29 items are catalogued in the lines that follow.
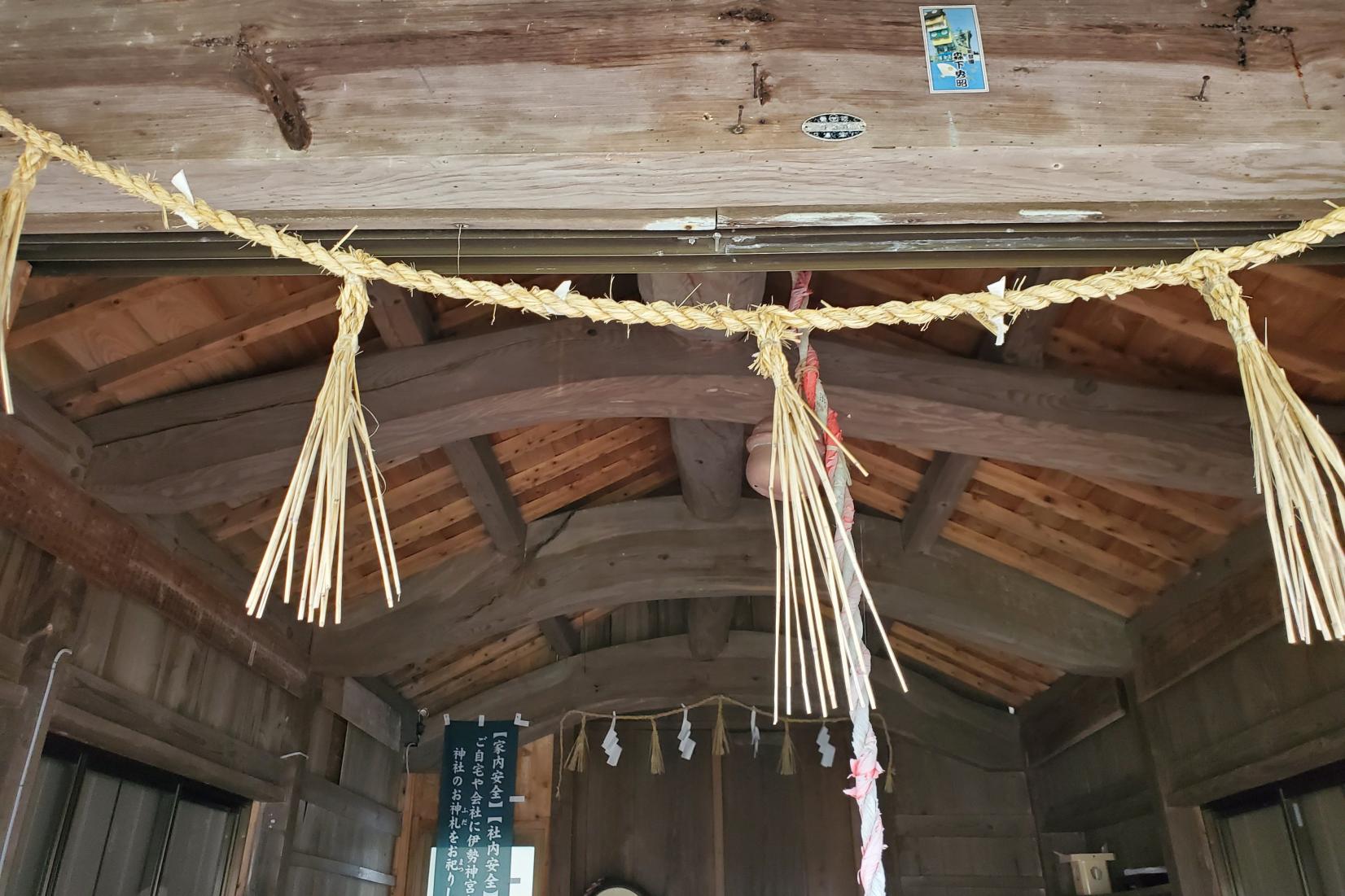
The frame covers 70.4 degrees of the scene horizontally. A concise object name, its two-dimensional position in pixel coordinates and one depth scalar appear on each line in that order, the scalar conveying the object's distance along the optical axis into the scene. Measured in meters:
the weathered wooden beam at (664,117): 1.32
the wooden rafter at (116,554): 2.45
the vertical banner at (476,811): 5.02
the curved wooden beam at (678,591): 3.91
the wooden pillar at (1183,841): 3.56
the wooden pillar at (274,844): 3.63
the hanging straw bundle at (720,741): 5.33
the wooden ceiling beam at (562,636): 5.06
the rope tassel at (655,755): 5.34
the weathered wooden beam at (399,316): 2.75
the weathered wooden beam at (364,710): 4.28
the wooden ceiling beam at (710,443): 2.19
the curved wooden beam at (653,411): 2.69
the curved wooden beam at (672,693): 5.34
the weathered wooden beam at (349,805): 4.06
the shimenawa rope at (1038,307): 1.16
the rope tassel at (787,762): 5.34
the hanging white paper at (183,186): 1.23
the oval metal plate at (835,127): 1.31
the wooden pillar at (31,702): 2.35
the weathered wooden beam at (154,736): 2.60
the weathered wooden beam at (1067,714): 4.32
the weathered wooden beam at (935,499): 3.41
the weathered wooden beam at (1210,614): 3.08
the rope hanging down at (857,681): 1.22
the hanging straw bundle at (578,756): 5.29
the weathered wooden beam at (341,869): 3.90
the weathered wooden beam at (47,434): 2.45
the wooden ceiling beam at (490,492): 3.38
